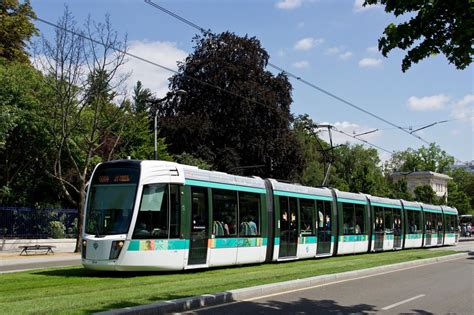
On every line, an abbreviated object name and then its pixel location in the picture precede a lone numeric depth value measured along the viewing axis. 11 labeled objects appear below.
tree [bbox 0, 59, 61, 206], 30.34
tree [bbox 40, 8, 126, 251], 28.58
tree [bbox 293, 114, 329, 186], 74.06
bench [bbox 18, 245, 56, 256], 27.23
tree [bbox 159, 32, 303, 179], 44.38
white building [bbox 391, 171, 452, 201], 115.25
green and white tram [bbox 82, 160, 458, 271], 15.05
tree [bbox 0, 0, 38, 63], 35.44
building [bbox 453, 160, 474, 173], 137.44
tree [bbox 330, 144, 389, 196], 85.00
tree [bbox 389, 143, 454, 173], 122.12
